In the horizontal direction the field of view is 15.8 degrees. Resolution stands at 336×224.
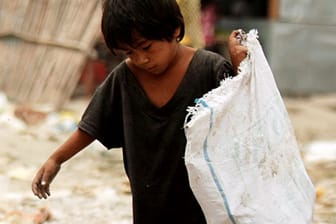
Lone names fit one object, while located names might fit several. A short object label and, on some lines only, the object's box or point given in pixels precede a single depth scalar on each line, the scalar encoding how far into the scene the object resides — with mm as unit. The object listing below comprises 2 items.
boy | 3386
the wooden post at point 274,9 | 15233
